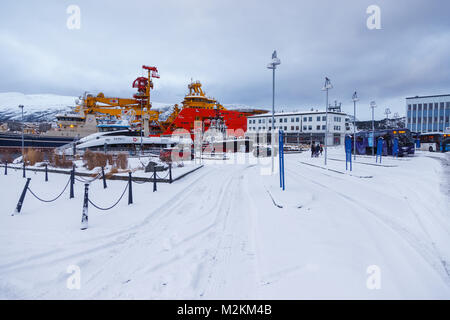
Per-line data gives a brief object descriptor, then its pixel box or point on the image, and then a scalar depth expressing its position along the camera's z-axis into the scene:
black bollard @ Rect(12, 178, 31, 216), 6.37
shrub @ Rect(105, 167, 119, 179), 12.21
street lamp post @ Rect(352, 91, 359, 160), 20.09
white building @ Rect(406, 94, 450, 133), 54.47
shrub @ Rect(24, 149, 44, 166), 19.20
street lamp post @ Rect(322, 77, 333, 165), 16.15
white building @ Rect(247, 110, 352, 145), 62.03
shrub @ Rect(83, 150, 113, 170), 15.91
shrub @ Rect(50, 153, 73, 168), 17.12
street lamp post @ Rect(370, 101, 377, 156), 23.35
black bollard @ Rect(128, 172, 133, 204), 7.36
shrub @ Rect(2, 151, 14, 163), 22.61
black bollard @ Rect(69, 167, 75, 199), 8.24
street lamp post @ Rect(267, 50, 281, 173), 9.49
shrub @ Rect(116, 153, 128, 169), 15.73
